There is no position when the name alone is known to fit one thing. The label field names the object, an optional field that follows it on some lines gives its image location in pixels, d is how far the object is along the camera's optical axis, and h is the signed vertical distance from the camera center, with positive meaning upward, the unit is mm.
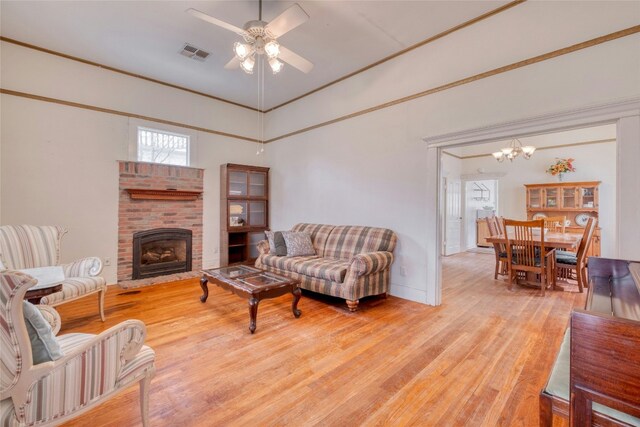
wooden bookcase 5266 +87
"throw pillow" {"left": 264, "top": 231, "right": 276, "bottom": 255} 4312 -454
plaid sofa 3207 -644
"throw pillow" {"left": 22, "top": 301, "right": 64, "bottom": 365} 1091 -513
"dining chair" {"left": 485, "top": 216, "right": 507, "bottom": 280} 4540 -559
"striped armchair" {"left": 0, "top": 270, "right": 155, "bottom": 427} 1005 -678
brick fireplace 4359 -87
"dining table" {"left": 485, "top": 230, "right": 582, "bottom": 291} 3818 -357
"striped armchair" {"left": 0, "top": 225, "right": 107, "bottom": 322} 2699 -469
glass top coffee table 2669 -745
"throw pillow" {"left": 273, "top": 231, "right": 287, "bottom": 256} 4297 -467
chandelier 5637 +1374
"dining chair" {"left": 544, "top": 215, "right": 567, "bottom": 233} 5797 -164
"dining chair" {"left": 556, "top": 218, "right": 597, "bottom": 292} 3803 -653
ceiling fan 2205 +1603
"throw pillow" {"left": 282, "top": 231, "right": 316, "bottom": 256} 4238 -457
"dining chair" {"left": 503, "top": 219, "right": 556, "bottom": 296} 3803 -564
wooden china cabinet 6062 +329
